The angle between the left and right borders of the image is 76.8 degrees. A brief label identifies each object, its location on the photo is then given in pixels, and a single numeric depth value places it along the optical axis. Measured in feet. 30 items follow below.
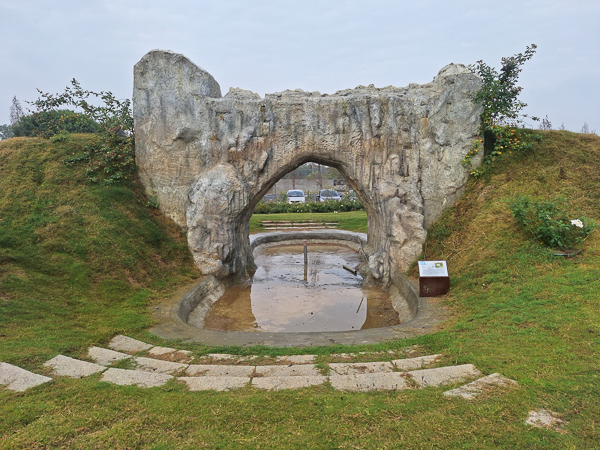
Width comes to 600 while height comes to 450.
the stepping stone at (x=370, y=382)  15.53
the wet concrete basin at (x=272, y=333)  23.32
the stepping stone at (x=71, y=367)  17.16
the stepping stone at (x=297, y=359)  19.29
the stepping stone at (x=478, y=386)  14.55
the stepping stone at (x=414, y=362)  17.85
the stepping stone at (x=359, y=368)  17.65
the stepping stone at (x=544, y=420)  12.34
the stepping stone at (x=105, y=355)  19.34
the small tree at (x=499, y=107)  38.27
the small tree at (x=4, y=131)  168.00
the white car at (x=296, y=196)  114.53
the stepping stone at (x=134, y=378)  16.16
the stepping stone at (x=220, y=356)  20.26
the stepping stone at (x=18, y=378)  15.51
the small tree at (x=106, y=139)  42.11
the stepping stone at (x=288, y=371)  17.54
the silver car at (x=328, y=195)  116.72
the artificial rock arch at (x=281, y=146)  40.55
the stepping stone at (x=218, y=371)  17.69
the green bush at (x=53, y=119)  47.21
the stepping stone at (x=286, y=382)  15.70
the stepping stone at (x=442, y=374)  15.85
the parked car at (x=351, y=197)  105.20
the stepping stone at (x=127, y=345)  21.70
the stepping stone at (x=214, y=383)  15.69
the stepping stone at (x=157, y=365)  18.25
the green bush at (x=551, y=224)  28.63
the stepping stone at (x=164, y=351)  21.02
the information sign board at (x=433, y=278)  30.68
